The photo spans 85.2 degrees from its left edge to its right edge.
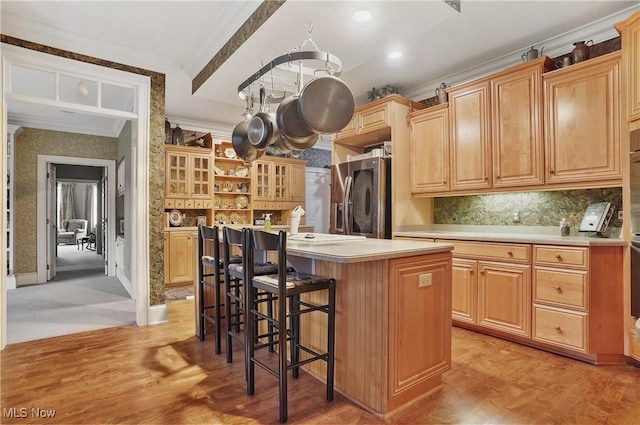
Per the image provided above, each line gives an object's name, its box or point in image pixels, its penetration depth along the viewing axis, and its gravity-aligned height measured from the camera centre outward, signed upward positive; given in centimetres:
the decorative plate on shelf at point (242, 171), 606 +72
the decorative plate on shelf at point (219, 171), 589 +70
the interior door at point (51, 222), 577 -16
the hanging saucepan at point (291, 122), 241 +63
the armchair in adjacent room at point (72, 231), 1120 -61
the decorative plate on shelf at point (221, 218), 597 -10
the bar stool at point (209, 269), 269 -48
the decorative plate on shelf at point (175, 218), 551 -9
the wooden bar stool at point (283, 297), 188 -50
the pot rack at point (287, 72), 226 +105
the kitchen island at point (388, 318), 184 -60
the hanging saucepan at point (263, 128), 276 +68
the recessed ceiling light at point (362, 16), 233 +133
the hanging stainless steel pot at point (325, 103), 221 +70
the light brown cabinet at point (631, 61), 235 +103
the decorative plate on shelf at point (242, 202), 609 +18
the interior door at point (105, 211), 638 +3
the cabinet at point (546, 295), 249 -67
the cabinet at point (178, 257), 523 -68
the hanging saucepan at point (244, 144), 308 +62
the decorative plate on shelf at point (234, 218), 613 -10
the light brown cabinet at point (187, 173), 536 +62
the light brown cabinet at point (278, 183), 614 +53
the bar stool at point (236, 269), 220 -40
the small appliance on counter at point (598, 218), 277 -6
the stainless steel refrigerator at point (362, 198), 397 +17
